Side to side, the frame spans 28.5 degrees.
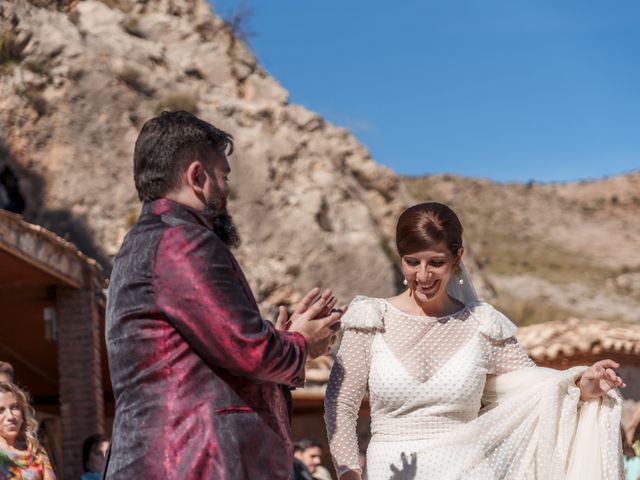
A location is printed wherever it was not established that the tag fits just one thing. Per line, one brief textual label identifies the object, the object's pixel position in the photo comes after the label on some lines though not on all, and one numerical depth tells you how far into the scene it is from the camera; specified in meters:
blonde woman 6.55
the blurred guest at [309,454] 12.55
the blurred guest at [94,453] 9.40
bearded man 3.46
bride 5.04
